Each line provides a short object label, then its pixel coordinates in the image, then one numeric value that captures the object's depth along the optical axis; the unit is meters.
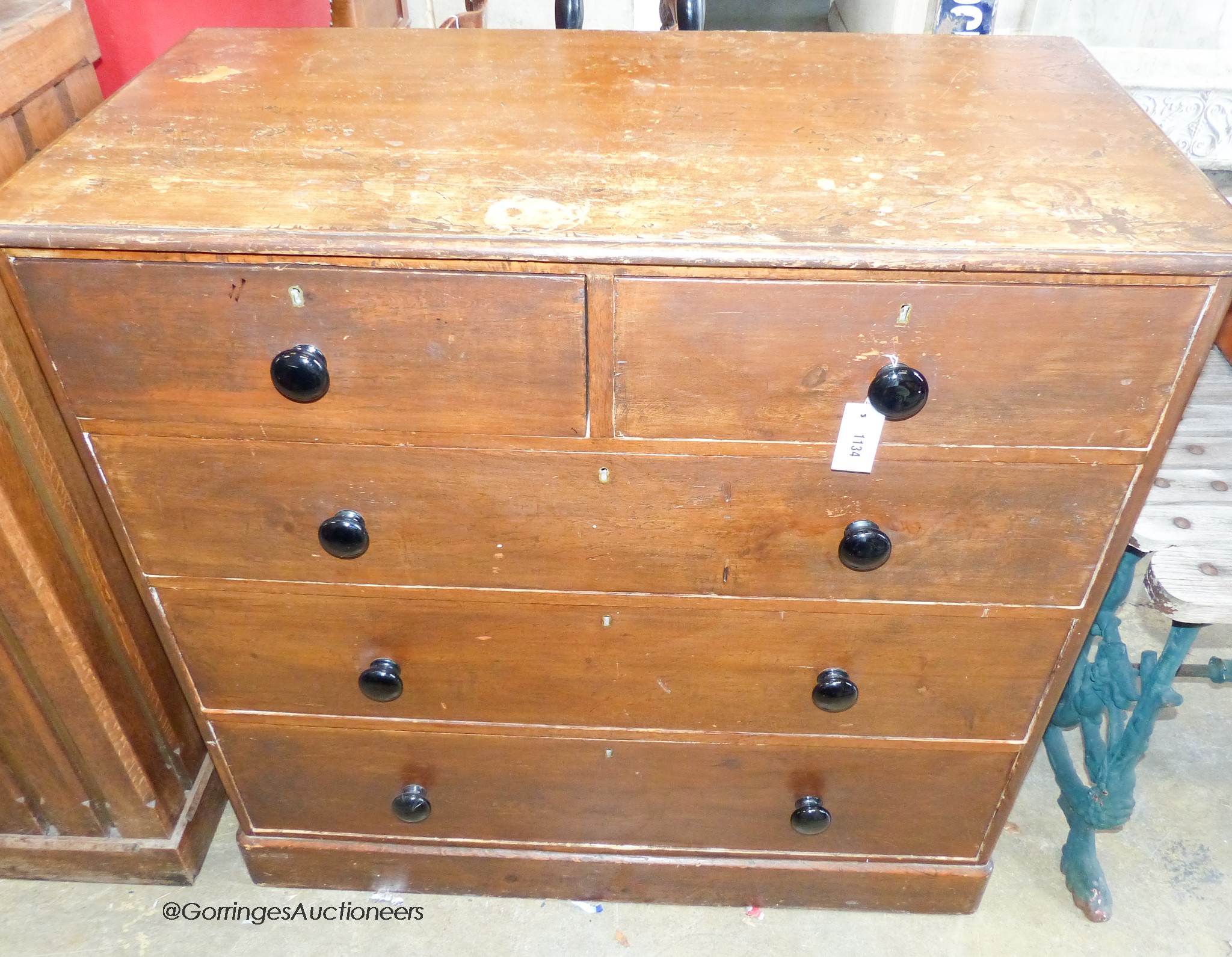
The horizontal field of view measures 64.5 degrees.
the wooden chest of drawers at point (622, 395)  0.96
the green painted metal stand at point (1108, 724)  1.53
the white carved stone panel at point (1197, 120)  2.43
